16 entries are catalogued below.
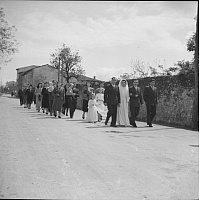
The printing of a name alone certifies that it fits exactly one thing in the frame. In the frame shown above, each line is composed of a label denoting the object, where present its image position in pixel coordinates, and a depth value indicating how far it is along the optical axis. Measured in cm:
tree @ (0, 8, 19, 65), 344
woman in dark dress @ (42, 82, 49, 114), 1717
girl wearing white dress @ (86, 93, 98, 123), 1296
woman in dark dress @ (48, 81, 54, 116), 1599
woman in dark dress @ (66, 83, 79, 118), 1488
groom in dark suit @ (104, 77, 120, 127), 1147
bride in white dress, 1185
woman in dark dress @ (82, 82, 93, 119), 1398
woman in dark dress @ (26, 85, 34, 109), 1903
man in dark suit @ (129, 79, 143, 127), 1177
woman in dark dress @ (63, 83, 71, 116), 1529
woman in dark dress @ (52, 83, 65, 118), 1514
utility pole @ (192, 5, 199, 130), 1116
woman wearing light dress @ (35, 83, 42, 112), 1831
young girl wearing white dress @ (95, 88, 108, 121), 1376
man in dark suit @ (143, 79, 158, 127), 1170
